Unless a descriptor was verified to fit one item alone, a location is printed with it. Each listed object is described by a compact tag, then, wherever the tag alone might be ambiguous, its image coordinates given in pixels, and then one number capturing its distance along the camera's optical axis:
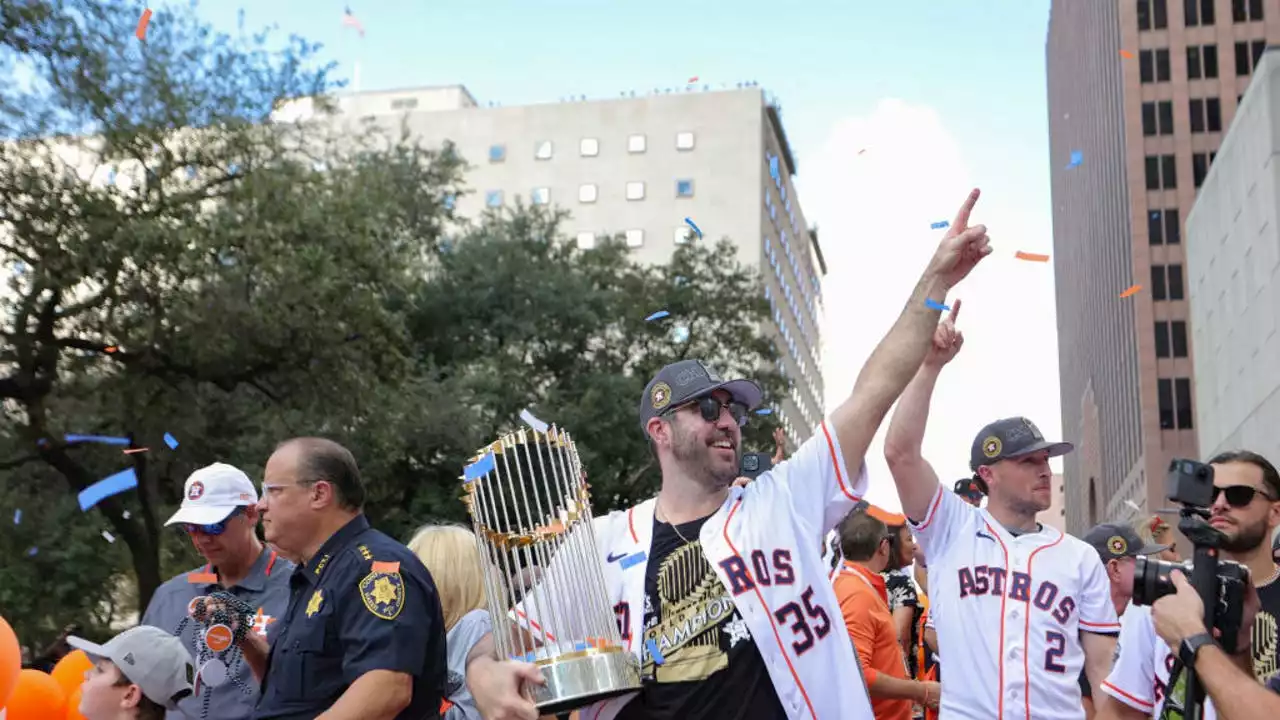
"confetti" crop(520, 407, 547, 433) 4.02
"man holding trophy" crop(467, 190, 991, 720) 4.14
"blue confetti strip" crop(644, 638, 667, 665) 4.25
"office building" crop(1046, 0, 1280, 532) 82.56
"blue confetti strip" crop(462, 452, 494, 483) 3.94
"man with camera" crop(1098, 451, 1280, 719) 4.74
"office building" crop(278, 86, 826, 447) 86.19
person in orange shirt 6.91
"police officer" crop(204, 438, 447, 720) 4.46
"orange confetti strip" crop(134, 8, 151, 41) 21.47
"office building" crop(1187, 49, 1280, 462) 33.38
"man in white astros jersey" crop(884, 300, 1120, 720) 5.83
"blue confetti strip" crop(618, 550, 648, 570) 4.46
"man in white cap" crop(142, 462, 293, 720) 6.63
